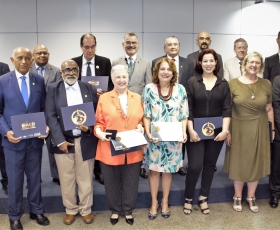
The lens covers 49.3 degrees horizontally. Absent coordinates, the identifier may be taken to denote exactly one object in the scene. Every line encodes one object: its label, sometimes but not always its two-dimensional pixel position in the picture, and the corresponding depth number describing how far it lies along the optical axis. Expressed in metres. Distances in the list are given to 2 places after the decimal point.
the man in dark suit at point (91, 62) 3.40
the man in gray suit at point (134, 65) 3.43
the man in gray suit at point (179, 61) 3.54
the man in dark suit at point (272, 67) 3.59
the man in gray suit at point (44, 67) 3.30
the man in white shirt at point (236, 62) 3.92
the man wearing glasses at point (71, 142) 2.67
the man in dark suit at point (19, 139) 2.56
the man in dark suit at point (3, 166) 3.40
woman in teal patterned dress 2.75
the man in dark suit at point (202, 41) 3.89
